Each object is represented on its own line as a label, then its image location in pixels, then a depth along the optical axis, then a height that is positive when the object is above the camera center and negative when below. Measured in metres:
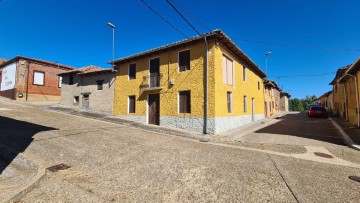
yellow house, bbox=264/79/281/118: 25.97 +1.88
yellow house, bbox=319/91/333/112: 34.12 +2.19
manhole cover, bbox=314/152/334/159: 7.12 -1.64
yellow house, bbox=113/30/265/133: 12.19 +1.77
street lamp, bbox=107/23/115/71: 16.39 +7.08
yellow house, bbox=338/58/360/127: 12.62 +1.40
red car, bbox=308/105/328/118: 24.37 -0.19
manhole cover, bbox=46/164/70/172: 5.18 -1.57
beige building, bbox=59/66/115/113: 18.61 +2.11
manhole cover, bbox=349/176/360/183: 4.86 -1.71
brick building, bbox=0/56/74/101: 23.25 +3.77
